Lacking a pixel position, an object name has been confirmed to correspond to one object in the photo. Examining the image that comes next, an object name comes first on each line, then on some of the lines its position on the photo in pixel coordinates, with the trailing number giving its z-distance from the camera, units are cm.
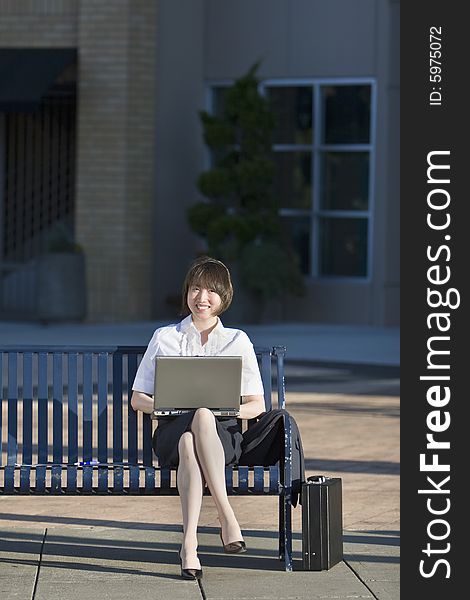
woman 980
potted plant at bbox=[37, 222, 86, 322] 3172
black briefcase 984
